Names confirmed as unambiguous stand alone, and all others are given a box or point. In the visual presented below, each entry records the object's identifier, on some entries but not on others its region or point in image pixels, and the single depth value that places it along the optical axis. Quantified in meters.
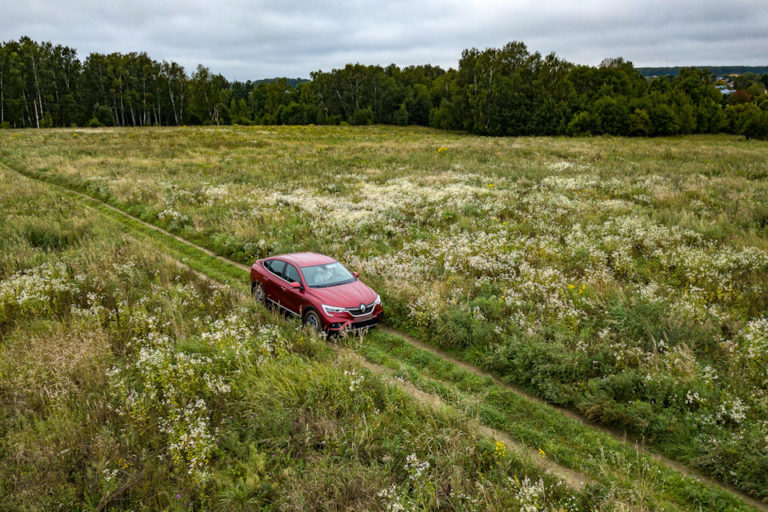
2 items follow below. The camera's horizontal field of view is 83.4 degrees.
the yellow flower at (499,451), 6.54
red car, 10.74
